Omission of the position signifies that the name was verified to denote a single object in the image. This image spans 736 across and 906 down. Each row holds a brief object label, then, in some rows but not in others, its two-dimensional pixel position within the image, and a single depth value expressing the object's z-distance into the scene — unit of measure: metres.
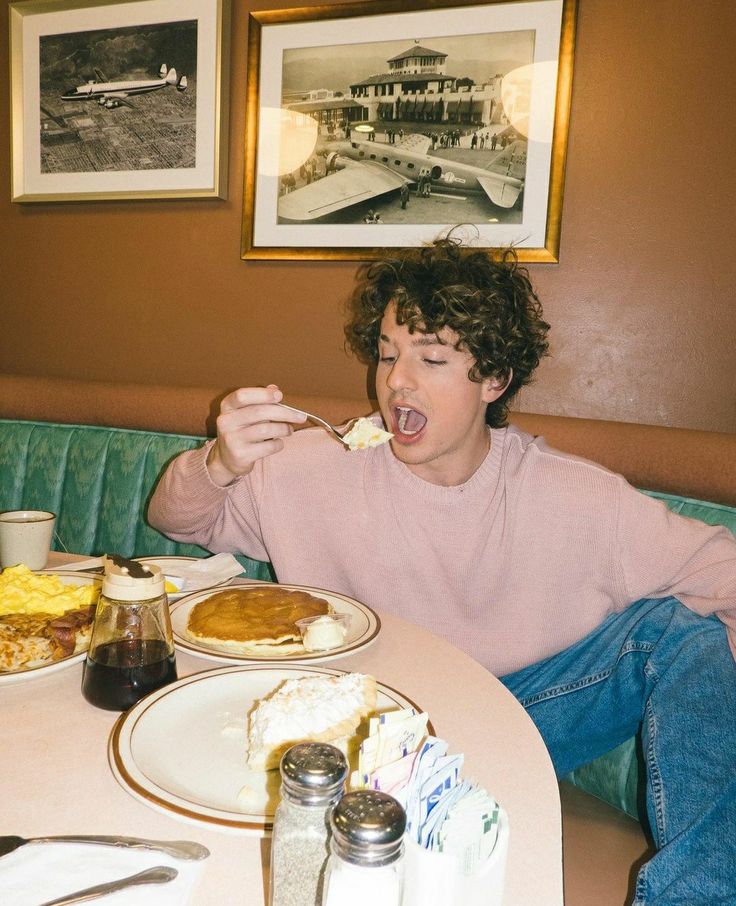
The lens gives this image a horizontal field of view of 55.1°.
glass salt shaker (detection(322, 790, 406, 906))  0.43
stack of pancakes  1.08
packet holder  0.51
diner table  0.63
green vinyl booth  2.28
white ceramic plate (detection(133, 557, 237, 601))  1.31
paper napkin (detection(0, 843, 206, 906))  0.58
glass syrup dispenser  0.87
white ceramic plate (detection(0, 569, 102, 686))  0.92
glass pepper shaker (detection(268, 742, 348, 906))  0.49
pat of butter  1.07
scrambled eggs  1.14
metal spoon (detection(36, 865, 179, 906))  0.57
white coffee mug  1.34
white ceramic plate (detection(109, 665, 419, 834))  0.69
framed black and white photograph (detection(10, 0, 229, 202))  2.50
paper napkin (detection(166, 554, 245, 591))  1.40
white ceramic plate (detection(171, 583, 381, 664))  1.02
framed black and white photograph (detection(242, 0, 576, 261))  2.20
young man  1.44
